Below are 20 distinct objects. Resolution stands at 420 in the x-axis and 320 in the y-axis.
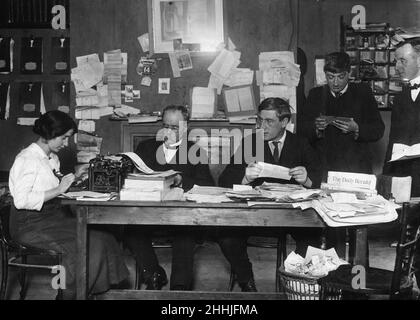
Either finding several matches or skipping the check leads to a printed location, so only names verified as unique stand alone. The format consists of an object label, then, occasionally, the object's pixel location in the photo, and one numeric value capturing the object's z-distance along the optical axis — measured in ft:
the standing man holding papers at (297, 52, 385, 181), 13.92
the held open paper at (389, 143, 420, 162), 10.39
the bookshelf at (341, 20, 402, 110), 20.84
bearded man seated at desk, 11.82
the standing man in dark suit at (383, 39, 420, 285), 11.46
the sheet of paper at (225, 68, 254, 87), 16.93
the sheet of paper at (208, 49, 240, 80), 16.92
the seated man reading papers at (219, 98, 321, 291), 11.73
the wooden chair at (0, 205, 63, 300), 10.70
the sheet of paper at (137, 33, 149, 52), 16.92
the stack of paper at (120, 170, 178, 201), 9.94
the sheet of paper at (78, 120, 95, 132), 17.17
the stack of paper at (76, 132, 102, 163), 17.25
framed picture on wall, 16.66
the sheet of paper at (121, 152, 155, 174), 10.44
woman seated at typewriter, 10.59
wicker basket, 9.28
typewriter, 10.36
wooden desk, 9.63
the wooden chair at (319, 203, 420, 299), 7.98
